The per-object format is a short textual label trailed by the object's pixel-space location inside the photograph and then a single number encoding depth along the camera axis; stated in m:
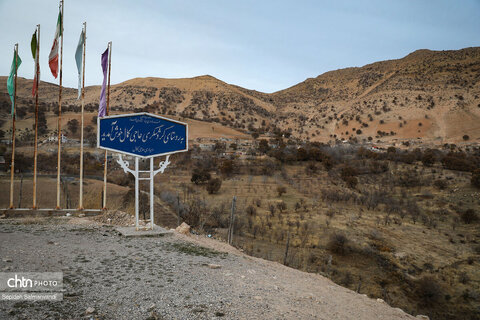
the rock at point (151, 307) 3.95
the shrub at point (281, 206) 19.38
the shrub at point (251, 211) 18.38
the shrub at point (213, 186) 23.17
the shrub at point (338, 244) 13.51
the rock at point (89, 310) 3.73
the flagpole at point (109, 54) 11.66
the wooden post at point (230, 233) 11.12
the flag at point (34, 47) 11.70
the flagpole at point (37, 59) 11.62
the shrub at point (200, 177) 25.84
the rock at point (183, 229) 9.96
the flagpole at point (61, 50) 11.42
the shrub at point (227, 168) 28.52
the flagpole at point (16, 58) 11.71
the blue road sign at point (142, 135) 8.66
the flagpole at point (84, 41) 11.79
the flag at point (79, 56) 11.84
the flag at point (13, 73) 11.89
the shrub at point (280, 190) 22.94
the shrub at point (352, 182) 25.67
